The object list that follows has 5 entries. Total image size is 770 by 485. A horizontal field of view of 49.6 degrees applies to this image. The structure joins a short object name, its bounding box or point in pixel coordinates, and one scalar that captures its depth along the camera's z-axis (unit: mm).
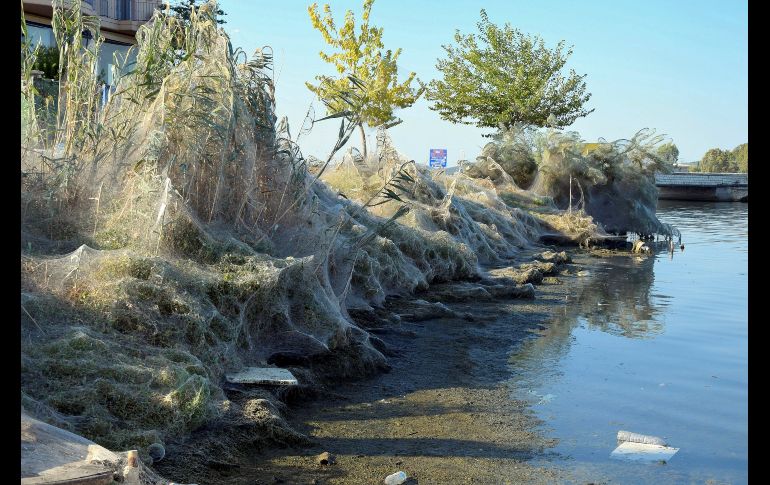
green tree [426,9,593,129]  41594
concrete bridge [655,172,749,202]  50812
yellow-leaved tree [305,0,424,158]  36188
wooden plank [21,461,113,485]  3293
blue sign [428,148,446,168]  32375
